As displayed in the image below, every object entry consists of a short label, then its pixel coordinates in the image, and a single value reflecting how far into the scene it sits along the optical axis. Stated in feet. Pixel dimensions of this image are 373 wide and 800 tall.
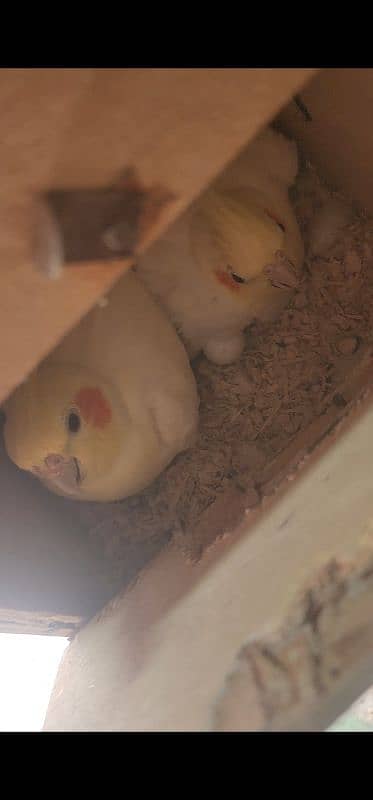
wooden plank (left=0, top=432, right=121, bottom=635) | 1.68
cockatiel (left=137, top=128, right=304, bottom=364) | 1.66
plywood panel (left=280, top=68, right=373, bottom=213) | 1.55
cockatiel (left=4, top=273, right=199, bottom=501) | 1.63
